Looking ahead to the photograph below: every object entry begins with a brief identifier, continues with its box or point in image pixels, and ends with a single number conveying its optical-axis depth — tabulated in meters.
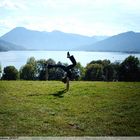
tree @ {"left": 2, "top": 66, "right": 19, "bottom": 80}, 56.48
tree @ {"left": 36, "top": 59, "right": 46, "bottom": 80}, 54.69
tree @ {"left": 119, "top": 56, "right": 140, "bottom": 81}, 49.10
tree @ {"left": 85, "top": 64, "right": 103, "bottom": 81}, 57.64
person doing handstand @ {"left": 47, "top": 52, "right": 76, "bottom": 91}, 10.93
